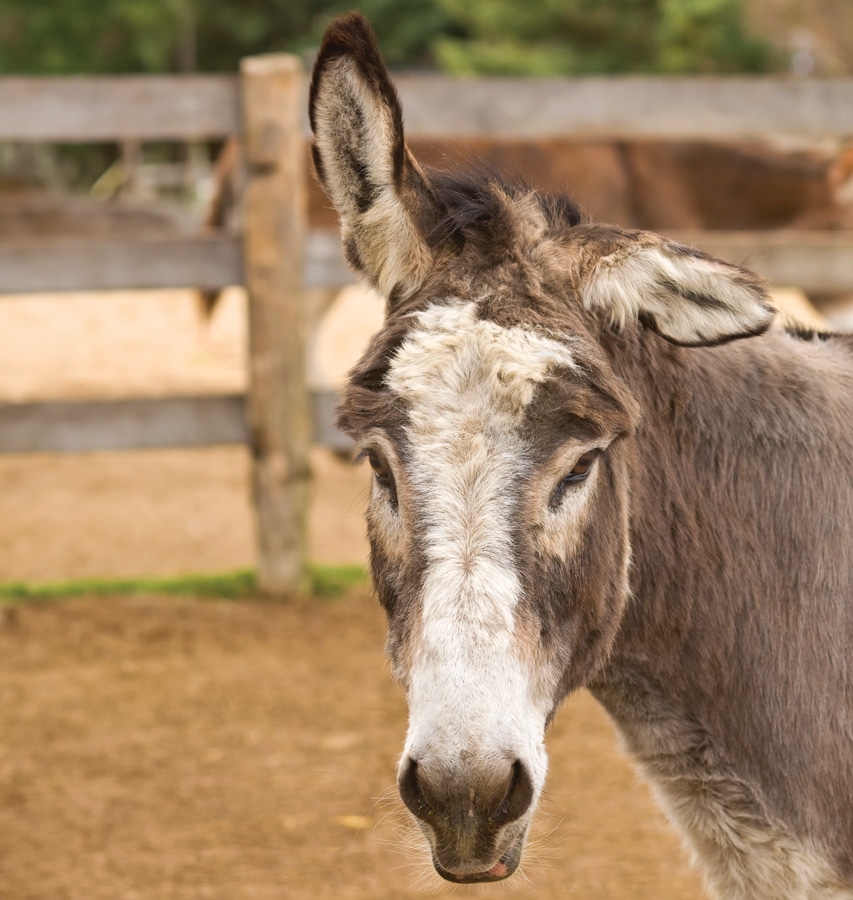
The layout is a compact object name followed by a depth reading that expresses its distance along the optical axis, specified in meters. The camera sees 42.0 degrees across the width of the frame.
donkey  1.92
